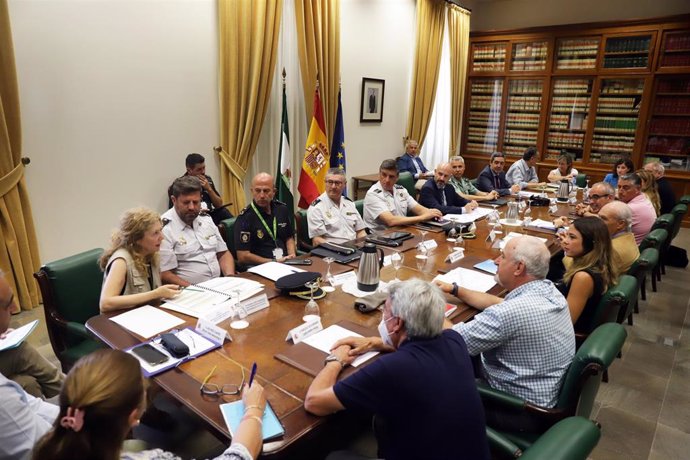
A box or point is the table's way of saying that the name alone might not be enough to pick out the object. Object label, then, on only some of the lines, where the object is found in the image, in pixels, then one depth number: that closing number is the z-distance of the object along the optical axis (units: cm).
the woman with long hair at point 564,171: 633
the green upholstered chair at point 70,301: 218
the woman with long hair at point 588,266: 223
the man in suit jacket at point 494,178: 562
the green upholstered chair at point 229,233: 322
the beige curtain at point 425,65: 709
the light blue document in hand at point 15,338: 173
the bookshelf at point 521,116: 809
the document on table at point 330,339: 166
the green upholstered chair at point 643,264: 279
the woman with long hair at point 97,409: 91
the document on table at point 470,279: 238
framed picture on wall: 646
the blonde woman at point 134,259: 205
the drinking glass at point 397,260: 261
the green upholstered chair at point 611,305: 217
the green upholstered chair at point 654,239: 336
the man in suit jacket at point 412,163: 695
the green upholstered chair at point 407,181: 541
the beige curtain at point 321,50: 519
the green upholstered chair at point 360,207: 402
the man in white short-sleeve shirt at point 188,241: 270
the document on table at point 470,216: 386
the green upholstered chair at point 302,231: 354
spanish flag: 536
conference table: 131
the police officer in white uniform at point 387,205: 380
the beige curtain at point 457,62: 775
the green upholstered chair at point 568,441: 107
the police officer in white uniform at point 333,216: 348
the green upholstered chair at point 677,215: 438
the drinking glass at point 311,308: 190
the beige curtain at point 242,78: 443
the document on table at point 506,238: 319
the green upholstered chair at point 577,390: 159
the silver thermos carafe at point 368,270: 221
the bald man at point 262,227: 316
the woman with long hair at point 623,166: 532
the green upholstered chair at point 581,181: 668
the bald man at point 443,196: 429
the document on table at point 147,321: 181
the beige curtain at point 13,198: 313
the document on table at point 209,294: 201
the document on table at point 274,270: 242
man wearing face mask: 124
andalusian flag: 507
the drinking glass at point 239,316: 187
